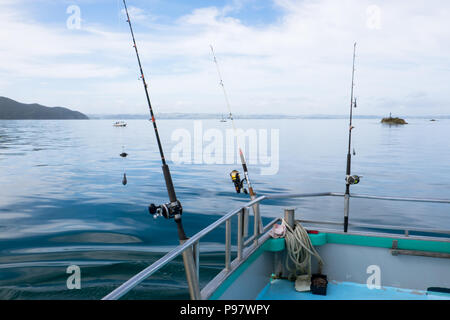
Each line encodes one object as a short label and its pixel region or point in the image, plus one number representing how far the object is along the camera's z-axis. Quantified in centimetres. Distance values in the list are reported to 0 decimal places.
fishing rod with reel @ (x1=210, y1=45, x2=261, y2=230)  479
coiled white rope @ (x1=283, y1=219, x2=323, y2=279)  474
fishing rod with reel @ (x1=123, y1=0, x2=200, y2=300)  261
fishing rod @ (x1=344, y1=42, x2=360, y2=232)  470
